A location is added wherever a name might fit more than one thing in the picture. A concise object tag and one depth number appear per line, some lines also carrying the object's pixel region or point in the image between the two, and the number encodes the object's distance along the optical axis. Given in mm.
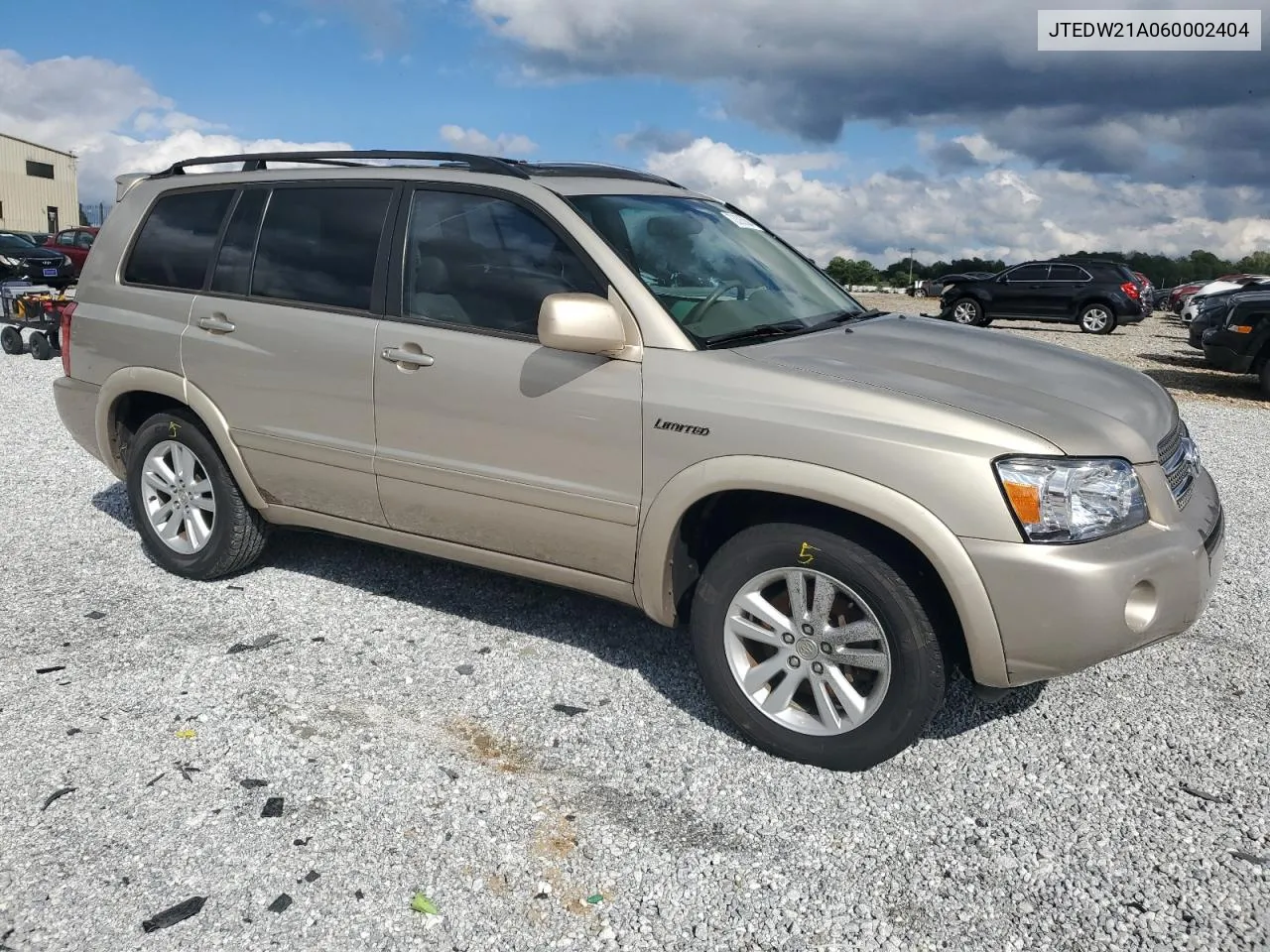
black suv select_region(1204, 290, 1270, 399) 12312
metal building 61844
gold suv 3023
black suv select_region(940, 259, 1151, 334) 23031
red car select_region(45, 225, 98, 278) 24219
